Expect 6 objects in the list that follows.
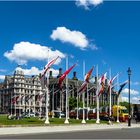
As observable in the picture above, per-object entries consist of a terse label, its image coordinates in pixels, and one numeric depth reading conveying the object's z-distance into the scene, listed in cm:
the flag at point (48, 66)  2521
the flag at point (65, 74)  2729
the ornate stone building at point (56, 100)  8288
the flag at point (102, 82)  3035
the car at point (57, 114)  5788
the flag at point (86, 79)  2953
